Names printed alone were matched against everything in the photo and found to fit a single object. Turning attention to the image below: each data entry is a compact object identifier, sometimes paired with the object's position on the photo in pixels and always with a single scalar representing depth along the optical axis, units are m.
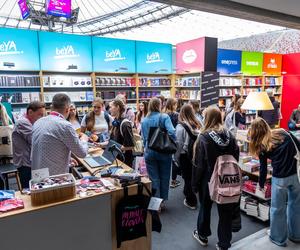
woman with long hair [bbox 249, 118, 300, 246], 2.60
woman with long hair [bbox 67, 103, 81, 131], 4.44
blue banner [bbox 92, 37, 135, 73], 6.77
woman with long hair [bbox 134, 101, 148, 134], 5.31
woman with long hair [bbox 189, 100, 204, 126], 4.21
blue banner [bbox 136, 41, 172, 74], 7.39
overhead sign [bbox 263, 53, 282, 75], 9.41
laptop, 2.65
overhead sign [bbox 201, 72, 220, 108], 7.21
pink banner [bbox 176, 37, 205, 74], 7.26
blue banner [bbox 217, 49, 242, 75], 8.36
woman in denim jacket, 3.38
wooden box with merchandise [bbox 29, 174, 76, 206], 1.65
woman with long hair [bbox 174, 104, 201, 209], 3.50
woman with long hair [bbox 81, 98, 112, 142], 4.12
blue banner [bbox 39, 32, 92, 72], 6.12
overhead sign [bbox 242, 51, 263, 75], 8.88
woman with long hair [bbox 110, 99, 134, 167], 3.42
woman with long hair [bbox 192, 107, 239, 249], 2.41
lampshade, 3.88
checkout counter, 1.55
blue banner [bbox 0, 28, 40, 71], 5.71
